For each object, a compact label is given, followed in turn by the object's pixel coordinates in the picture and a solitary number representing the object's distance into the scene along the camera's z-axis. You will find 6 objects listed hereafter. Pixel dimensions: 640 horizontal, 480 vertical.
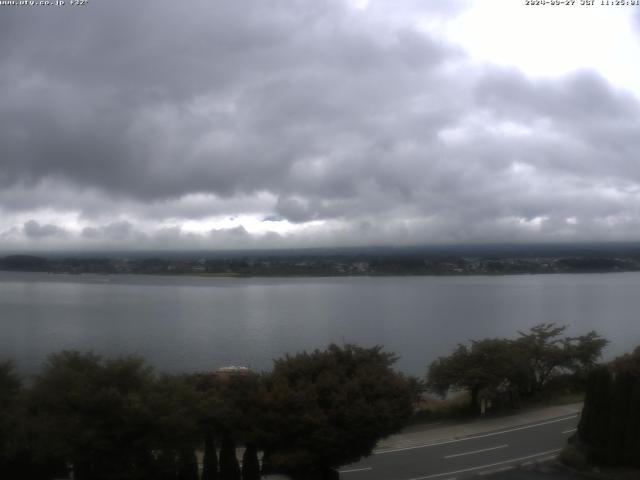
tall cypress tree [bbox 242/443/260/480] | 13.84
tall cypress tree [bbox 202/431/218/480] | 13.55
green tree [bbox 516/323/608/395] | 27.52
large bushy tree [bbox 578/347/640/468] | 15.80
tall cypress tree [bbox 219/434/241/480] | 13.61
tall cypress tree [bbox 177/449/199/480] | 13.30
